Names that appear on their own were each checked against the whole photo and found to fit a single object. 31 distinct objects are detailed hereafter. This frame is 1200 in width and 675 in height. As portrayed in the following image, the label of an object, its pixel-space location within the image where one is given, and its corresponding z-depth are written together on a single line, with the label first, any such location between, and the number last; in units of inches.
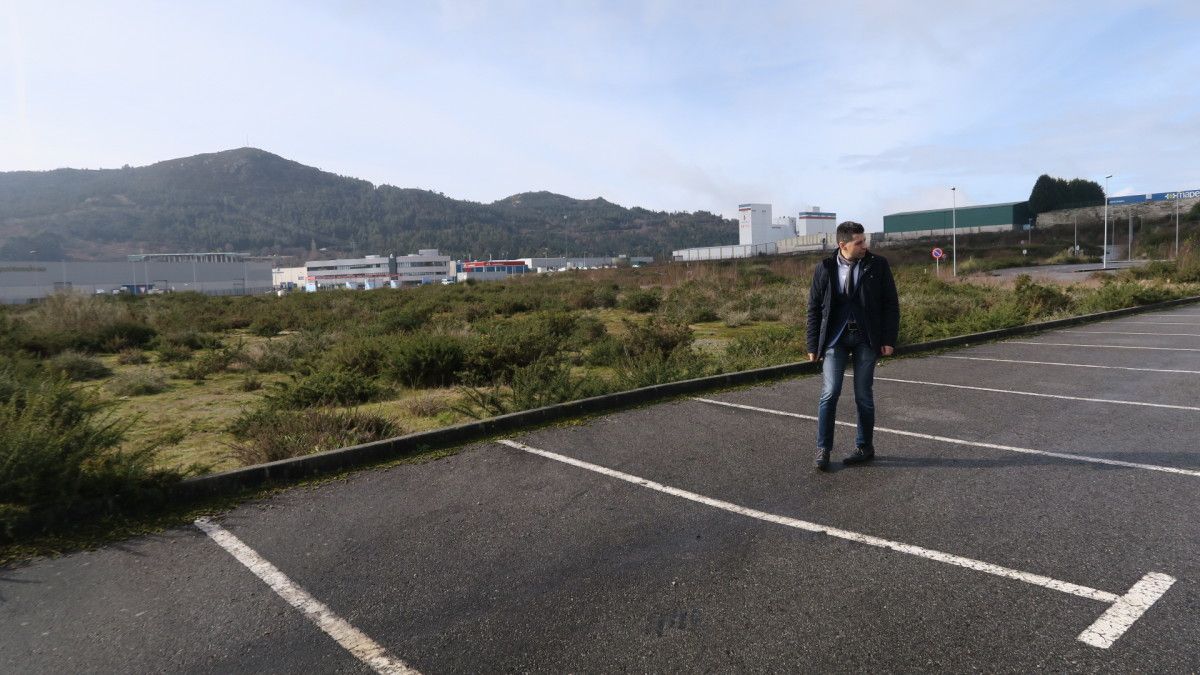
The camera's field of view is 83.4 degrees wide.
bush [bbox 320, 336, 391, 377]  407.2
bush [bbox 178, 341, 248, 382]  449.1
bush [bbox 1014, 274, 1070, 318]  668.7
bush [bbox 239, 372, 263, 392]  405.3
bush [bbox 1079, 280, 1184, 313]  721.6
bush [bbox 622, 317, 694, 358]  436.1
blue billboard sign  2011.6
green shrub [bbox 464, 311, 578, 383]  373.4
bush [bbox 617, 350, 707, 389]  337.4
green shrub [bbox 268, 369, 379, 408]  320.8
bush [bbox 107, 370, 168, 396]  396.2
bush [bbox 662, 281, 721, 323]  772.6
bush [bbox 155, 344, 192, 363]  536.1
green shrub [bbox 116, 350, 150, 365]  546.6
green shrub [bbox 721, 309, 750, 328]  714.8
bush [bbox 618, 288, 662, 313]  890.7
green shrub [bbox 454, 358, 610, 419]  290.2
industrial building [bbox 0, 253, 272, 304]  2465.6
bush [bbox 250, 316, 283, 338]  768.6
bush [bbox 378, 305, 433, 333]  649.9
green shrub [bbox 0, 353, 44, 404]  288.7
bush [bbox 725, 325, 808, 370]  399.5
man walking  211.8
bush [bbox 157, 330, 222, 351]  611.8
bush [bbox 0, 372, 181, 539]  171.0
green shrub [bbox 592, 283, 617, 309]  984.9
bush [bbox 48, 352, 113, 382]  450.9
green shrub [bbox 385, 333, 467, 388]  380.5
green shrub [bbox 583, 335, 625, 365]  438.6
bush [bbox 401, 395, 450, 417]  303.7
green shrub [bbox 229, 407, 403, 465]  229.0
